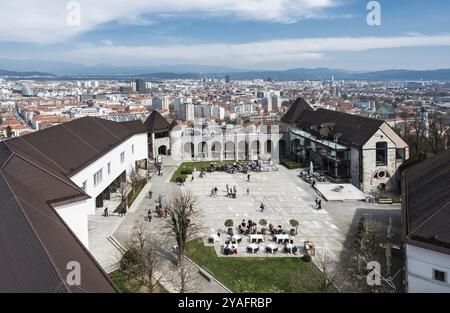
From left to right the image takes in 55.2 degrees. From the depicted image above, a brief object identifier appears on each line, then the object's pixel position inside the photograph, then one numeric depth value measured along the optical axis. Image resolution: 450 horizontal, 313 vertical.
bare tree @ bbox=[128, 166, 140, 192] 49.56
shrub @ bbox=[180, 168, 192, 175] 60.47
